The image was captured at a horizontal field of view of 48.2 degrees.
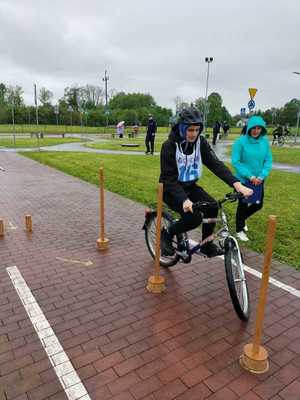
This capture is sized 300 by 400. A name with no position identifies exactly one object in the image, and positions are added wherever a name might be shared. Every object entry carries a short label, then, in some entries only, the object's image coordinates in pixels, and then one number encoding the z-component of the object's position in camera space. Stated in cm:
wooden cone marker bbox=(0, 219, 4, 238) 550
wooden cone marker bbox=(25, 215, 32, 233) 575
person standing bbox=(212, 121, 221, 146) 2666
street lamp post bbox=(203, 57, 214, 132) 3120
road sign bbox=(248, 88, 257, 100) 1136
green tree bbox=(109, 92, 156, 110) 8550
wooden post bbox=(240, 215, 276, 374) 253
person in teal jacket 480
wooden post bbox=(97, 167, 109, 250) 486
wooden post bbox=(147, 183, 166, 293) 367
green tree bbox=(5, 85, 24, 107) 6731
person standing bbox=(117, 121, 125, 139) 3878
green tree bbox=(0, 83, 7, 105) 7046
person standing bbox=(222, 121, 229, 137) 3759
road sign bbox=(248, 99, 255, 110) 1261
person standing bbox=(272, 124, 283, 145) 2861
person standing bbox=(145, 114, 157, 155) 1717
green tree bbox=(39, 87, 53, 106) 7269
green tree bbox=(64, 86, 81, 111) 8281
